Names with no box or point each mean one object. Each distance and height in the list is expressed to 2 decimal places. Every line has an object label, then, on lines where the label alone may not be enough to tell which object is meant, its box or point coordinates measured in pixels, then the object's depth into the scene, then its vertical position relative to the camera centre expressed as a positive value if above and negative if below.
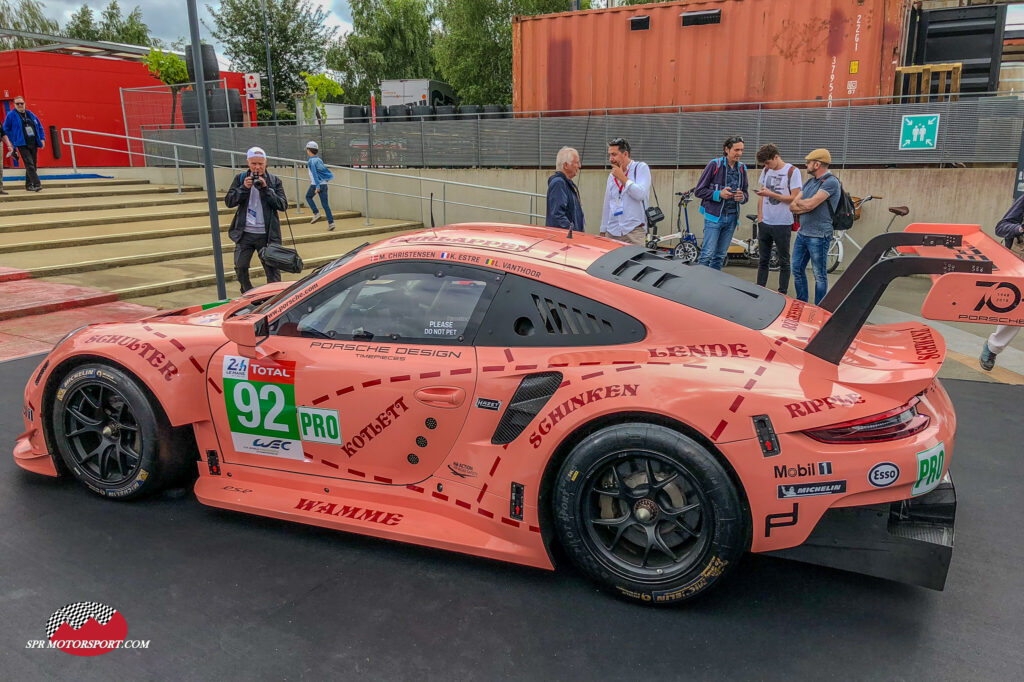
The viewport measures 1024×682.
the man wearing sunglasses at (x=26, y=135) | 13.99 +0.41
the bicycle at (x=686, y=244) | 11.98 -1.53
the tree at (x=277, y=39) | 41.28 +6.36
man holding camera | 7.49 -0.55
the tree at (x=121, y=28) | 51.72 +8.92
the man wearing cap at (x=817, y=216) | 7.55 -0.71
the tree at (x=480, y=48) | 32.50 +4.55
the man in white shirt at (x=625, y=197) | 7.37 -0.48
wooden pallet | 11.99 +1.07
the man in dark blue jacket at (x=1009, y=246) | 5.91 -0.84
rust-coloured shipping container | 12.44 +1.70
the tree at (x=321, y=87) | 23.97 +2.24
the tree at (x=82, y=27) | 52.76 +9.12
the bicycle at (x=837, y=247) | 11.70 -1.58
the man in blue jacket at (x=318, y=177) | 13.83 -0.45
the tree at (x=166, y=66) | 20.86 +2.48
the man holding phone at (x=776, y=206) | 8.08 -0.66
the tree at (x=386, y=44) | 41.16 +5.99
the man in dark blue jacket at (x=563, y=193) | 6.74 -0.39
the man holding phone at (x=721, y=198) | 8.30 -0.56
